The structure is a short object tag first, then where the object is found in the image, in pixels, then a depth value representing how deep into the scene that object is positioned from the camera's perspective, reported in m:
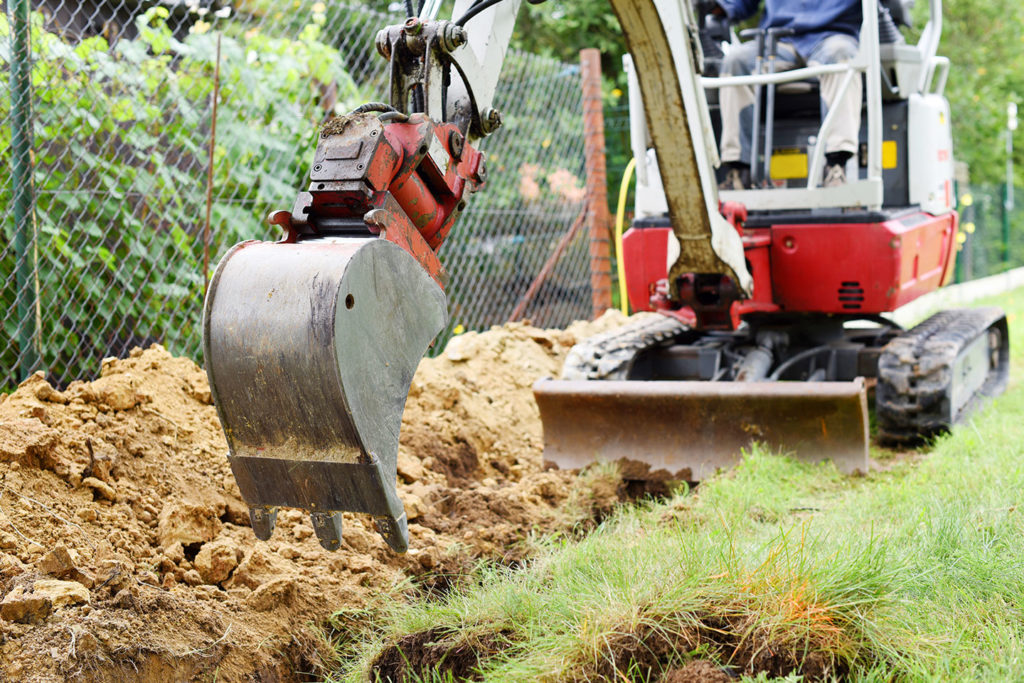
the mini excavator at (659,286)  2.29
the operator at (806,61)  4.92
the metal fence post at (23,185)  4.19
